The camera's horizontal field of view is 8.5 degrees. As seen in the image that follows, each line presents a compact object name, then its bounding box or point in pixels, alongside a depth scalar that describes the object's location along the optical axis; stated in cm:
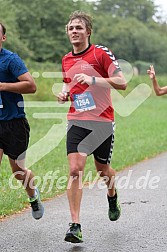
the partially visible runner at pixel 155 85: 1237
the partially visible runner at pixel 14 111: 1058
